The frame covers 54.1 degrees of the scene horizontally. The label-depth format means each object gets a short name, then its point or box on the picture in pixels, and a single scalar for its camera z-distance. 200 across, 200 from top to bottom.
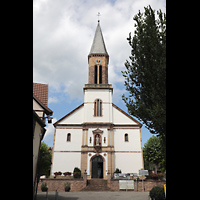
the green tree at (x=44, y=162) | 19.81
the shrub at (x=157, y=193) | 14.10
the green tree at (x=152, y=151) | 45.01
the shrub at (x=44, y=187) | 24.39
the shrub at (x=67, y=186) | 24.75
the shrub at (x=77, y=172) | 28.37
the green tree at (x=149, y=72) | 9.96
